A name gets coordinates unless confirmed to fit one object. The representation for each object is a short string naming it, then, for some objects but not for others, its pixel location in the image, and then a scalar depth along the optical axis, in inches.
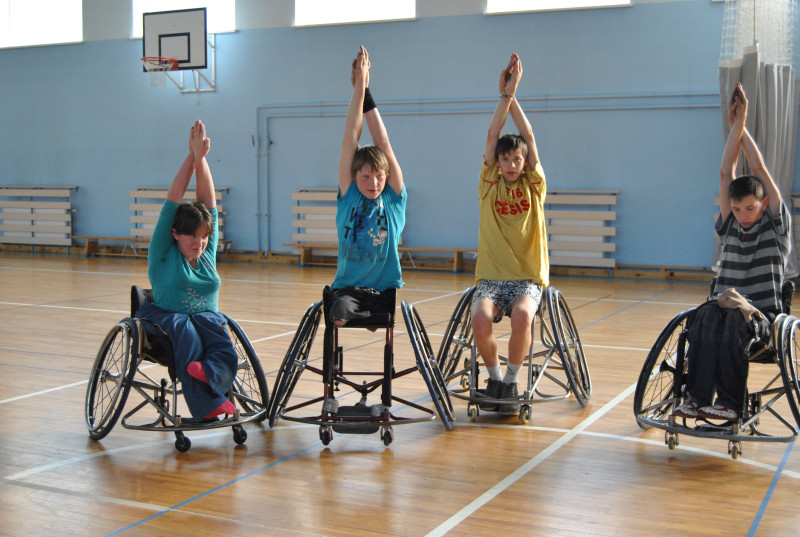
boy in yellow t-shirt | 128.3
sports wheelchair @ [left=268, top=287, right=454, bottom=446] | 112.7
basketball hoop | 414.6
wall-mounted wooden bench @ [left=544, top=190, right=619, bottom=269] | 353.7
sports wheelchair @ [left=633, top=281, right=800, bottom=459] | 105.1
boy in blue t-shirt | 118.1
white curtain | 304.8
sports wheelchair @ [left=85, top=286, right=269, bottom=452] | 109.1
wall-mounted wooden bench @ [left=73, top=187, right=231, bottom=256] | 433.1
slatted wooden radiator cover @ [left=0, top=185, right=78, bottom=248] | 459.8
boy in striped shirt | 106.4
